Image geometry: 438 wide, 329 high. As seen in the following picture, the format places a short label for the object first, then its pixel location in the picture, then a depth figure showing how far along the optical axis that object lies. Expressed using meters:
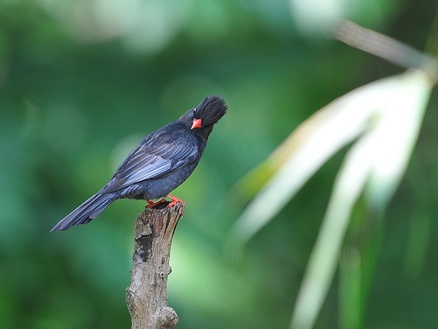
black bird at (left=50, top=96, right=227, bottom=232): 6.93
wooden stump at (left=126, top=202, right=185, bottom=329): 5.96
